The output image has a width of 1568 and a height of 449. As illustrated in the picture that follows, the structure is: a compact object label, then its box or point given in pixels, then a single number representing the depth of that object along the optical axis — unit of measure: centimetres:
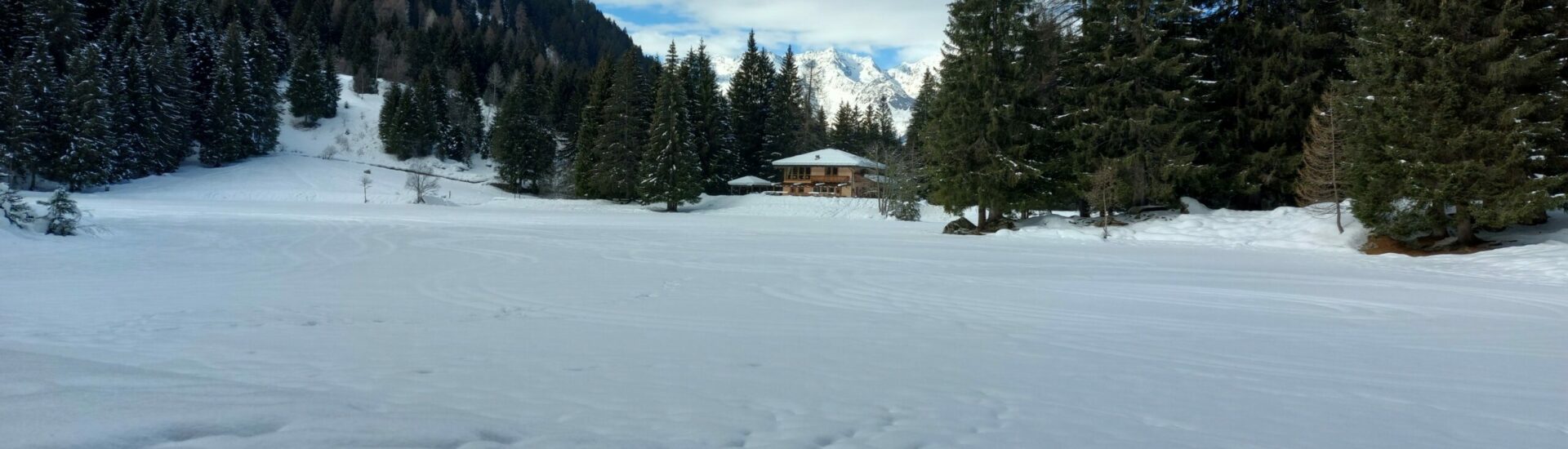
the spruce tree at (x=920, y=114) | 5406
